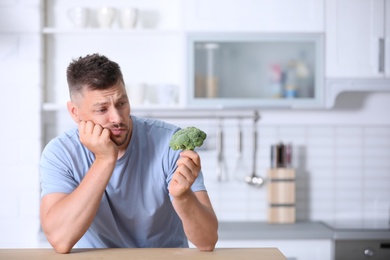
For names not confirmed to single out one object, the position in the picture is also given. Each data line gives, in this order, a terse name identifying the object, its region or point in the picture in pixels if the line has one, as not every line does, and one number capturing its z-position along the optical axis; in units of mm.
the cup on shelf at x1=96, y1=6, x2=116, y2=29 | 3521
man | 1931
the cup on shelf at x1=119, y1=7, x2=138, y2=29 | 3514
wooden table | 1796
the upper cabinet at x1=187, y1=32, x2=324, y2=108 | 3490
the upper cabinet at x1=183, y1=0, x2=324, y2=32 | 3447
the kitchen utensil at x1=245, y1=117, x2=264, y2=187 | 3752
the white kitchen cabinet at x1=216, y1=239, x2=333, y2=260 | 3320
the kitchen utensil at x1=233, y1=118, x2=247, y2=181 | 3775
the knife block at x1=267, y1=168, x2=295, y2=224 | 3570
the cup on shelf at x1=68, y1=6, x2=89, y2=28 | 3506
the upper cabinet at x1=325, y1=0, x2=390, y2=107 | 3516
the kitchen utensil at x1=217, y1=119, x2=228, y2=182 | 3727
